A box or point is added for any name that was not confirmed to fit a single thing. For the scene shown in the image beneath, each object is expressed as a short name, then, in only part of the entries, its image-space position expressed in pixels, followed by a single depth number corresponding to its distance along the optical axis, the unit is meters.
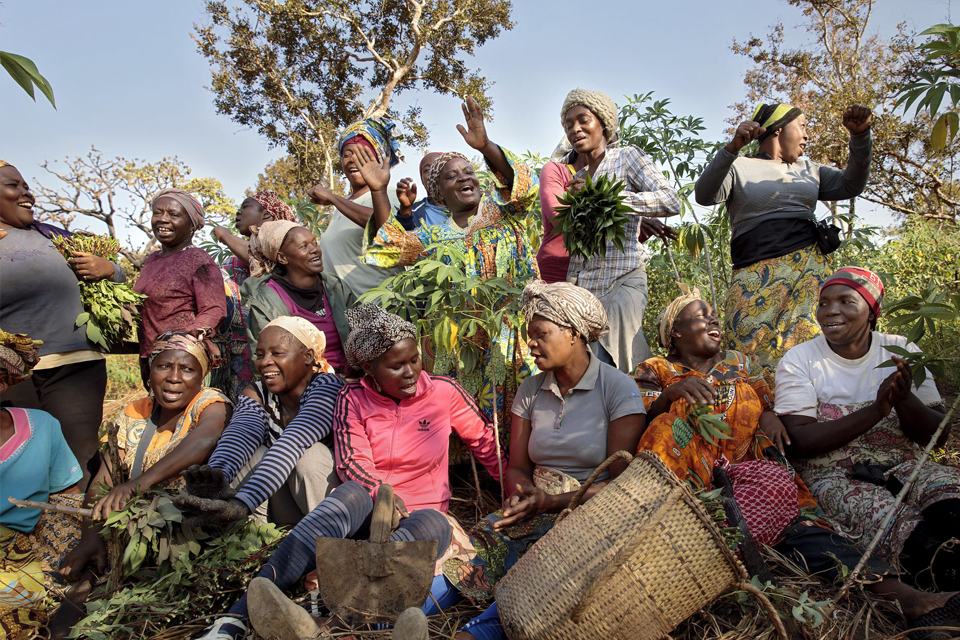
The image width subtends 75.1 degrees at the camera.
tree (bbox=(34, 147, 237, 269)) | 12.89
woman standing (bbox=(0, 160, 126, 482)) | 3.50
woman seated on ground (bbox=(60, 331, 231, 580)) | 2.88
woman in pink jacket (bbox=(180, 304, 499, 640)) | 2.63
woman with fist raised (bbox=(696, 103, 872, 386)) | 3.50
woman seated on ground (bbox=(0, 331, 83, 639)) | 2.70
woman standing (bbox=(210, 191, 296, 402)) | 4.02
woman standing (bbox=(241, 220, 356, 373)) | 3.66
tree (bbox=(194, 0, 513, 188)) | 15.52
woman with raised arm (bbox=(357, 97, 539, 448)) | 3.54
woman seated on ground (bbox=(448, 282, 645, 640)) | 2.58
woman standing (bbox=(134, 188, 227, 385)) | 3.77
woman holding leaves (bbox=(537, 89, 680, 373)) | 3.33
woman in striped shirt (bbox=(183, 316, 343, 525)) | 2.82
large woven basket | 1.91
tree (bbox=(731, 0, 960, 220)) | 11.52
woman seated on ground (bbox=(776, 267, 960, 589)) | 2.42
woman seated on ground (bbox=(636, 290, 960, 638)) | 2.45
